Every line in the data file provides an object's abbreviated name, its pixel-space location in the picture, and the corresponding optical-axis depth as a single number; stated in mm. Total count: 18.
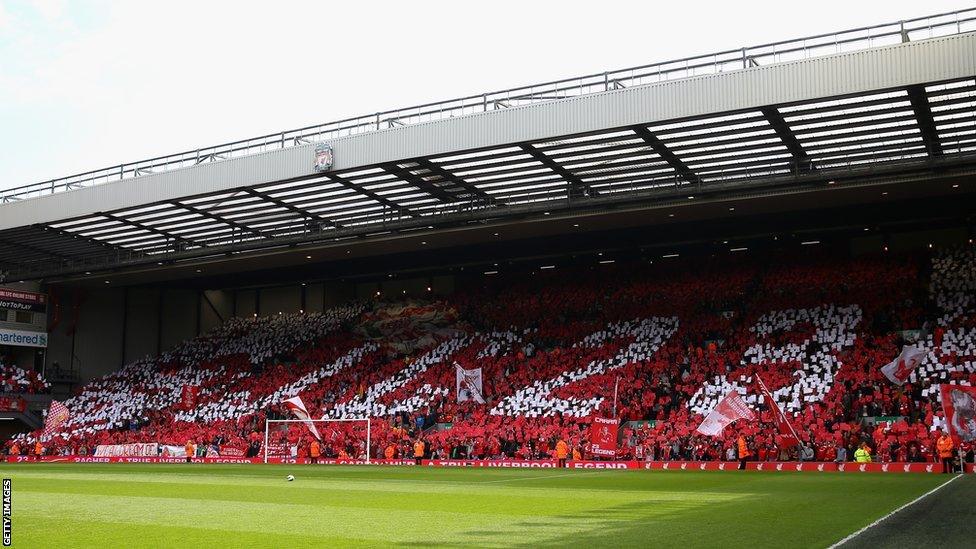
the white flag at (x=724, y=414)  28609
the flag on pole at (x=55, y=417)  46031
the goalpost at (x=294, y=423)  38781
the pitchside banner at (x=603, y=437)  31875
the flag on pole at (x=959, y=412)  23891
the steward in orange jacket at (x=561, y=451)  31797
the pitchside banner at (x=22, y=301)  49312
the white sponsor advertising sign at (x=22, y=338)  49562
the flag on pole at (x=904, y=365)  30484
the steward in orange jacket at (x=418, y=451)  34531
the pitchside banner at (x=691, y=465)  26234
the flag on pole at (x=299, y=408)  39500
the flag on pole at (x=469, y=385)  39594
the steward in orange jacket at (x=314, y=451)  37156
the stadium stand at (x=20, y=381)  48969
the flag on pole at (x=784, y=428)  28375
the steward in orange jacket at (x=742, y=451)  28084
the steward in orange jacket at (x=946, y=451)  24359
